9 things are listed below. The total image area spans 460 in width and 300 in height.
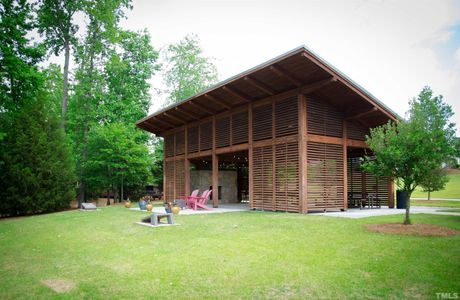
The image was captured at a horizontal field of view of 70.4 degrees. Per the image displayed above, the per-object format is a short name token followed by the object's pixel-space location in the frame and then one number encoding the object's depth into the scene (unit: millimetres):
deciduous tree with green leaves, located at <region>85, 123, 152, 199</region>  20641
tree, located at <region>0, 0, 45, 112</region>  15548
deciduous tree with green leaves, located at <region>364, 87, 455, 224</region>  7738
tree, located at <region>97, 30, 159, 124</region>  25406
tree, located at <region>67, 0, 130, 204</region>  24312
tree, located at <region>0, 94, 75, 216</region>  16469
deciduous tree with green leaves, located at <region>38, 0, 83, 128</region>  23453
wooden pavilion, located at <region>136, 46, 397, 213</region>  11805
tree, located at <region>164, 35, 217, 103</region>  34969
